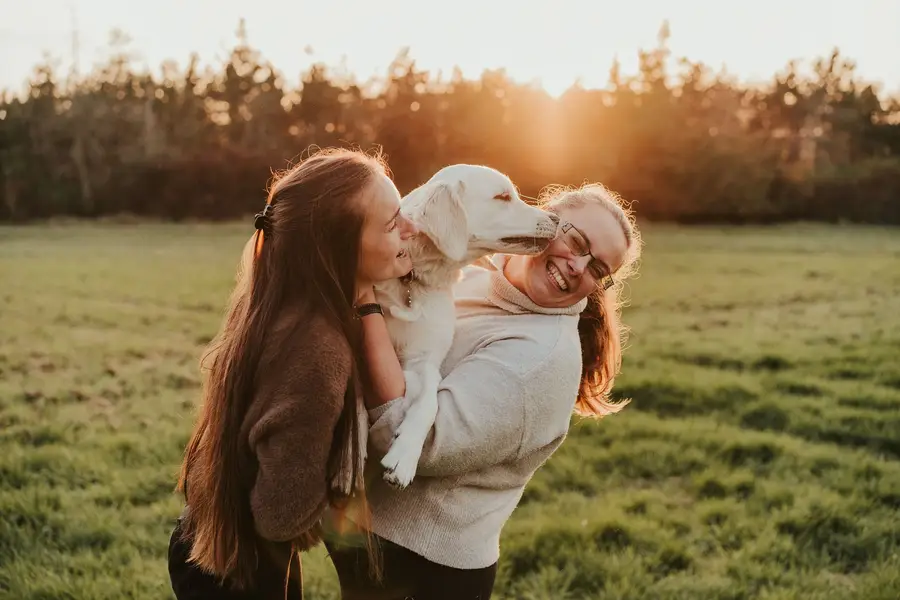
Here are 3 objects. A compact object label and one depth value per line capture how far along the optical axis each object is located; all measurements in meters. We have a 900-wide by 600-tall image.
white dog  2.54
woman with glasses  2.12
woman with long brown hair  1.73
